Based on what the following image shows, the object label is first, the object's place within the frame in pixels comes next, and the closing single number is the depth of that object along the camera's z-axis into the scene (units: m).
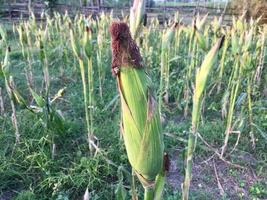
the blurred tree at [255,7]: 8.42
